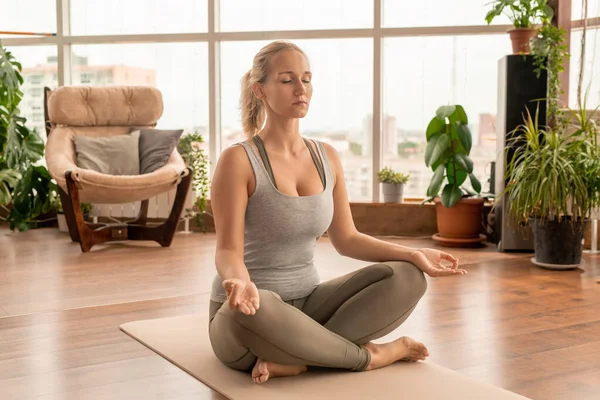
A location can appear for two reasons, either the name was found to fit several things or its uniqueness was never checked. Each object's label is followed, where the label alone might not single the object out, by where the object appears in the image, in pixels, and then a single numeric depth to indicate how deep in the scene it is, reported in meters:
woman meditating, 2.24
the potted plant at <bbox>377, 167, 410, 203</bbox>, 5.74
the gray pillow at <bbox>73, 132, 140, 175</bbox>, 5.34
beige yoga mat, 2.19
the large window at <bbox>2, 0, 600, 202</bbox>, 5.79
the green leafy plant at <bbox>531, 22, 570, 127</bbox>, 4.84
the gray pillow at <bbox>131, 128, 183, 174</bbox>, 5.40
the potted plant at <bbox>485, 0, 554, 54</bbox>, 4.93
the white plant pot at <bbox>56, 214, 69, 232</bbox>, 5.88
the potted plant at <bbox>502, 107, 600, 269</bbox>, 4.25
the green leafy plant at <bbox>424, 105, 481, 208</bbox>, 5.21
